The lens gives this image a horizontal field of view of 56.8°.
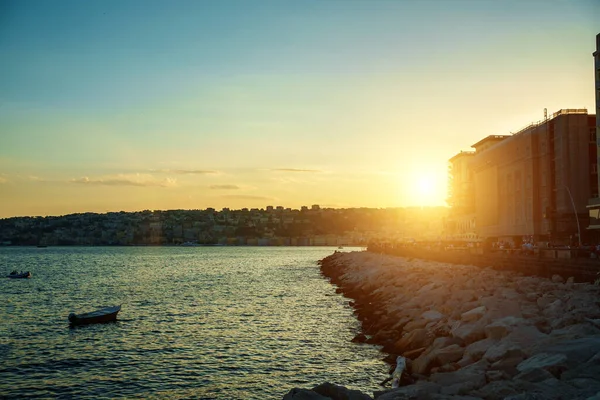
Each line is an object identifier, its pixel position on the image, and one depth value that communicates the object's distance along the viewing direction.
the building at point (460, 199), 129.25
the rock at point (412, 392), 11.95
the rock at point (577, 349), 12.26
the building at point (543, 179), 71.81
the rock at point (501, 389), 11.58
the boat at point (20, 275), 71.19
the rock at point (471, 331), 17.70
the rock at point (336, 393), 11.82
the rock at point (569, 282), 24.12
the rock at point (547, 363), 12.15
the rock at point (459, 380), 12.54
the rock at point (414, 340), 20.09
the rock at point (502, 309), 18.78
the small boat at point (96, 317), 31.91
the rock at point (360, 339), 24.92
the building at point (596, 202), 58.91
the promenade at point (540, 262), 26.34
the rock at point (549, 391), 10.66
